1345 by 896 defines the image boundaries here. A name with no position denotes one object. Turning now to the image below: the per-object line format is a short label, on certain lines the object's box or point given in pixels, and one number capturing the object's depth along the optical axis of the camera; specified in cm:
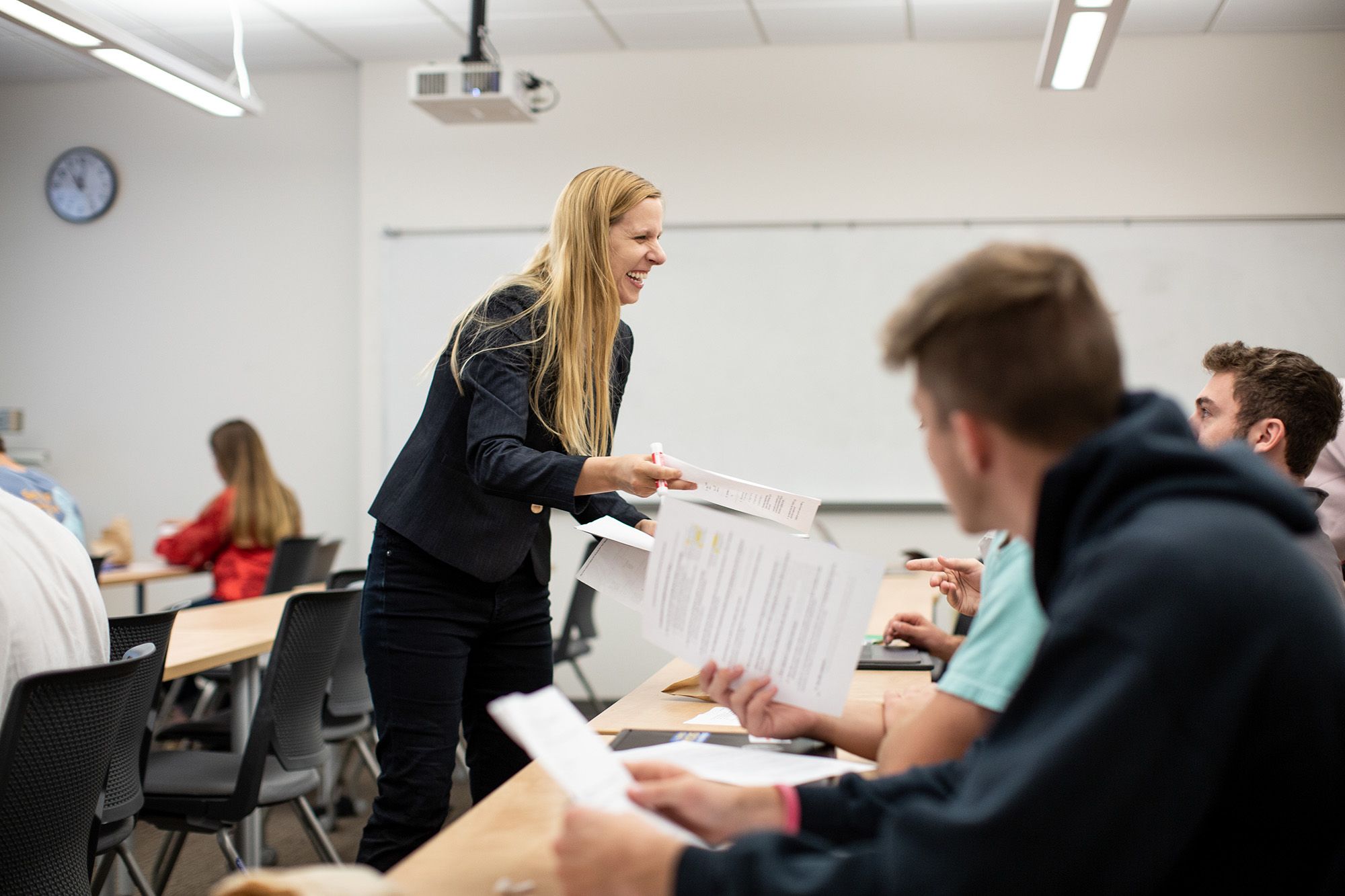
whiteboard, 482
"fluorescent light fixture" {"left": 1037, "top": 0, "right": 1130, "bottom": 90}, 310
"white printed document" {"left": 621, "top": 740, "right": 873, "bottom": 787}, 109
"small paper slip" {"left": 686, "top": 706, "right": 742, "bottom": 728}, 148
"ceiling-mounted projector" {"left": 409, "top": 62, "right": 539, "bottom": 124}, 399
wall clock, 574
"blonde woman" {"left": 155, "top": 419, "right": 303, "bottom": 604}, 433
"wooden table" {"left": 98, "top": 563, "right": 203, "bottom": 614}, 434
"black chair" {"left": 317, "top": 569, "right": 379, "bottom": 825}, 310
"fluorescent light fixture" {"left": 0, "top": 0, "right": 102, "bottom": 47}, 301
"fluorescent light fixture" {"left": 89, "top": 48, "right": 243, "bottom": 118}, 353
